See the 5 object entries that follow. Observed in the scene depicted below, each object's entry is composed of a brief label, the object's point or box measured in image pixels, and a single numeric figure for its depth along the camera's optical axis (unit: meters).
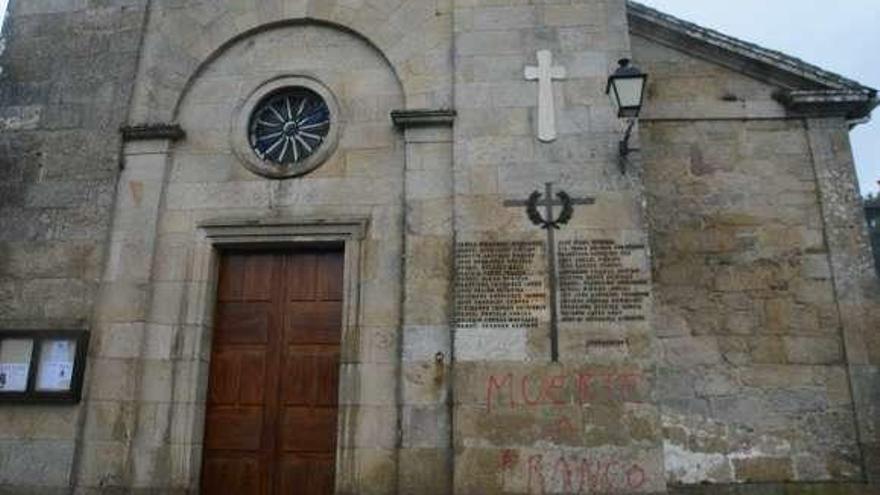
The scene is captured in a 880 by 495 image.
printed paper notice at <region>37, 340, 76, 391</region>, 7.22
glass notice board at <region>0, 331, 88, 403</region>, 7.19
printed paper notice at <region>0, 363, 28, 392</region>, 7.22
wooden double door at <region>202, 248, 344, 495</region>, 7.00
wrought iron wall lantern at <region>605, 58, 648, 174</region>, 6.60
